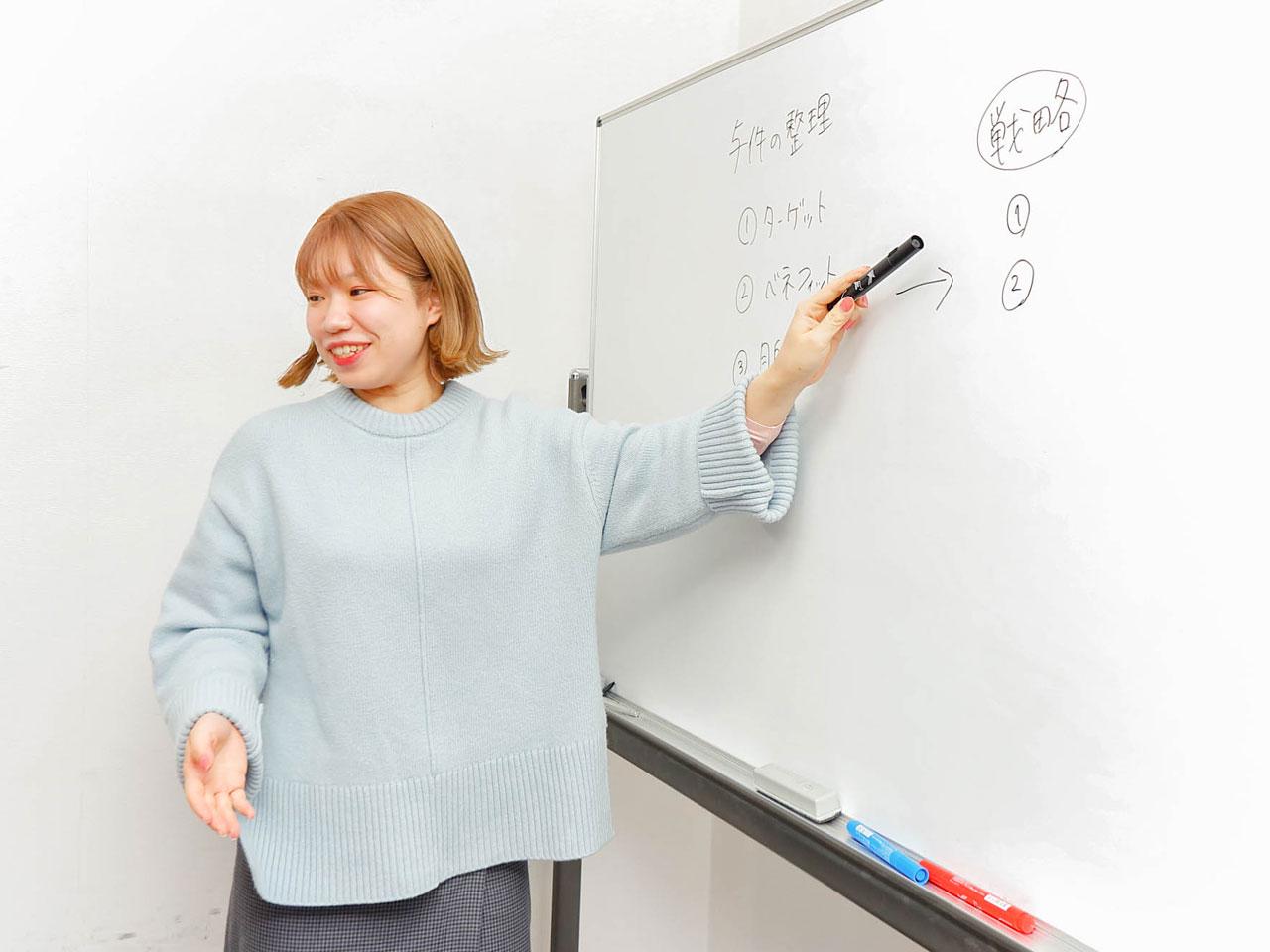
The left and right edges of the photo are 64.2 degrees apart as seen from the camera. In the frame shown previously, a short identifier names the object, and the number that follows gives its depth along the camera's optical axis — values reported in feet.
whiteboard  2.16
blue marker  2.76
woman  3.28
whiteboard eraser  3.12
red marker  2.48
